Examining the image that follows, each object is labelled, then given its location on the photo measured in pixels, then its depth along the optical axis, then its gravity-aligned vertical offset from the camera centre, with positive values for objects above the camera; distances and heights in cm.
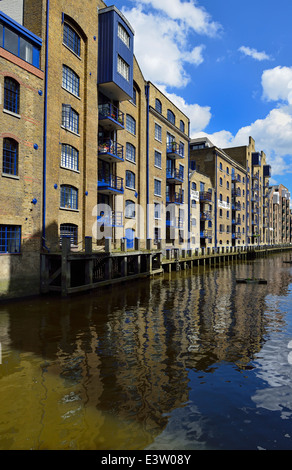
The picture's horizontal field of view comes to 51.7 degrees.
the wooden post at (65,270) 1445 -121
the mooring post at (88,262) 1594 -93
